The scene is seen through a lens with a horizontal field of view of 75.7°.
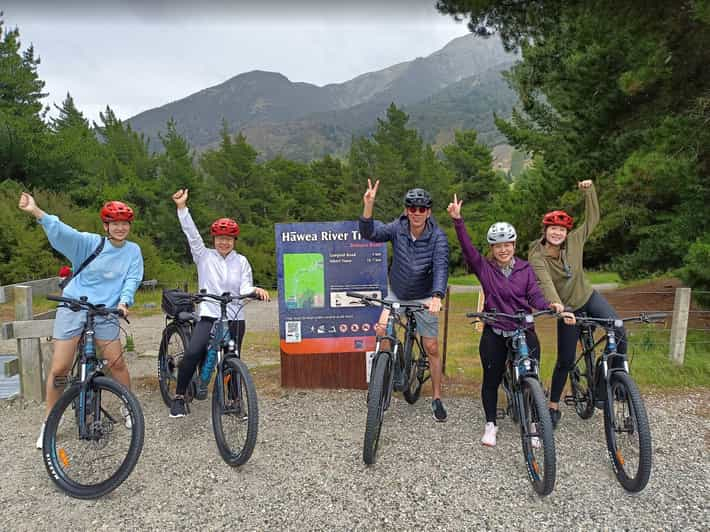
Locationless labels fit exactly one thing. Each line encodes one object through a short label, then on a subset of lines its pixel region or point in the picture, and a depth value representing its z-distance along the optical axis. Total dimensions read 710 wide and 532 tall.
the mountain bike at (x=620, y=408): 3.02
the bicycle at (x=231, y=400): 3.30
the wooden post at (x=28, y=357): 4.64
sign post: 5.07
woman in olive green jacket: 3.89
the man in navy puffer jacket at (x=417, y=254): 3.92
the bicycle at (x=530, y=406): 3.00
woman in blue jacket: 3.52
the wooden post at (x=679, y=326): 5.80
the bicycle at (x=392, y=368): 3.38
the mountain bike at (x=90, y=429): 3.01
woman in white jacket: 3.93
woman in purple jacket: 3.57
